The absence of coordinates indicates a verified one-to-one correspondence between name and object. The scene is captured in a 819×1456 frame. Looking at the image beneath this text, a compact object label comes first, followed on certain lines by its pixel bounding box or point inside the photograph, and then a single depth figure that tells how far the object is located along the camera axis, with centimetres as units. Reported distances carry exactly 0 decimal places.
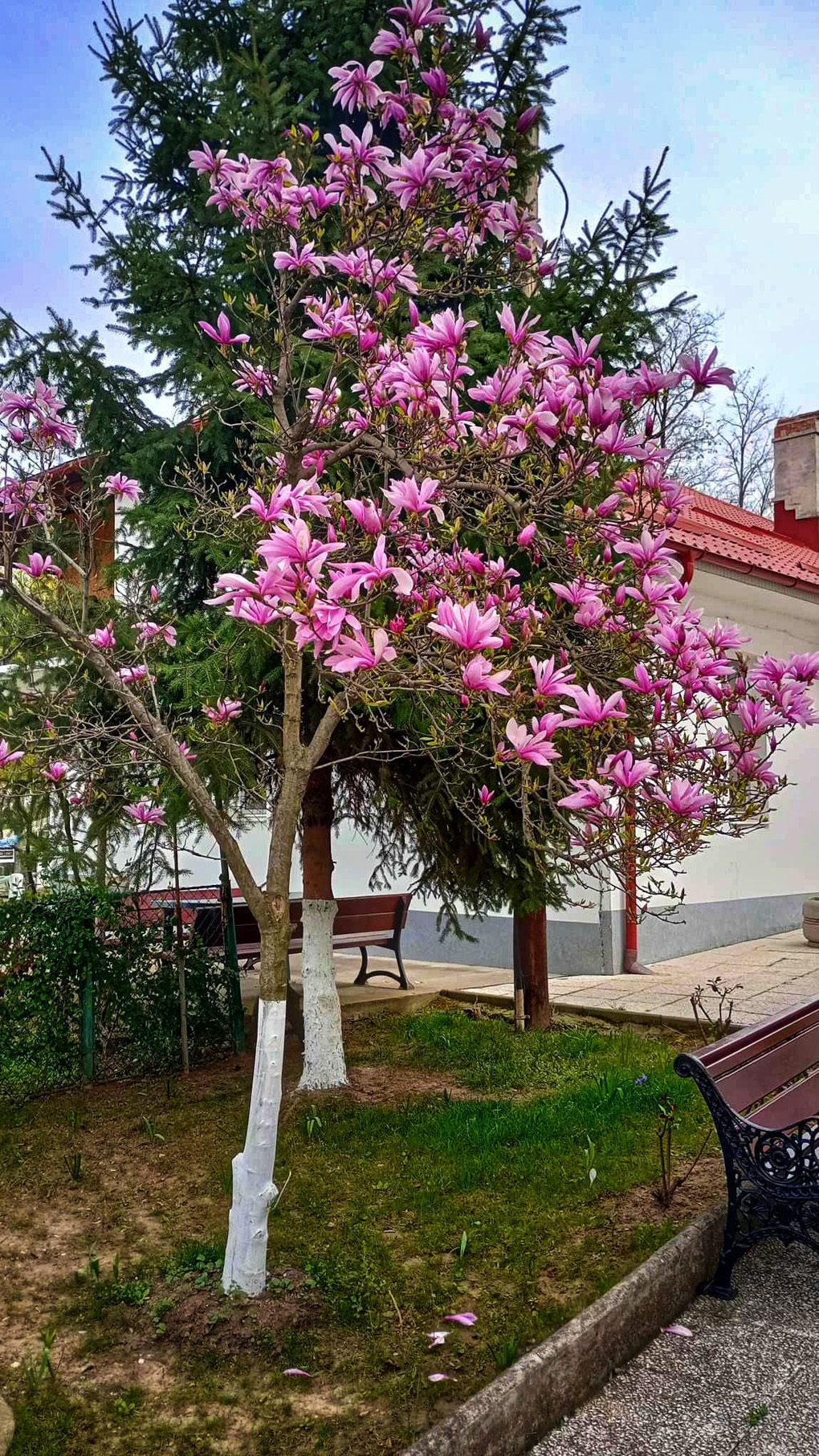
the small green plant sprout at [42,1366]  302
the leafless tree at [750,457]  2773
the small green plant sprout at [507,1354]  300
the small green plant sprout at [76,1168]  456
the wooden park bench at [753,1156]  360
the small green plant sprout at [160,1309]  335
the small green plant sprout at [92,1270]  361
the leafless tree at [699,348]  2069
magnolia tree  305
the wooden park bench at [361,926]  779
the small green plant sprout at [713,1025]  693
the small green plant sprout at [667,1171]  420
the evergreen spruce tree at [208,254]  517
